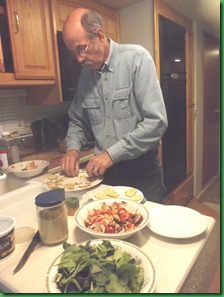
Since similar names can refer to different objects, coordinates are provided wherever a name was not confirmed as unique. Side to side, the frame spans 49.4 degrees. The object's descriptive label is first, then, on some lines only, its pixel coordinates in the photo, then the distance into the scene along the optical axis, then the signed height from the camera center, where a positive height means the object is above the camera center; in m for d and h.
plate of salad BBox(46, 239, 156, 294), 0.46 -0.33
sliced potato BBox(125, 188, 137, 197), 0.87 -0.32
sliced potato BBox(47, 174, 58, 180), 1.08 -0.30
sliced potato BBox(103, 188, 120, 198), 0.86 -0.31
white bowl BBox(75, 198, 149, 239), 0.62 -0.32
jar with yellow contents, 0.62 -0.28
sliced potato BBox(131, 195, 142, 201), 0.83 -0.32
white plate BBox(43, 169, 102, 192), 0.97 -0.31
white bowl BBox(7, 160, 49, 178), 1.19 -0.30
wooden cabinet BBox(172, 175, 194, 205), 2.52 -1.01
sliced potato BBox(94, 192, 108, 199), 0.85 -0.31
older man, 1.09 -0.02
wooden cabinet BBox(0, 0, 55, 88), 1.42 +0.42
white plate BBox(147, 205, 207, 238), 0.65 -0.35
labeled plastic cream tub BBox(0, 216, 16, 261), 0.60 -0.32
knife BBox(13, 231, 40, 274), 0.57 -0.35
